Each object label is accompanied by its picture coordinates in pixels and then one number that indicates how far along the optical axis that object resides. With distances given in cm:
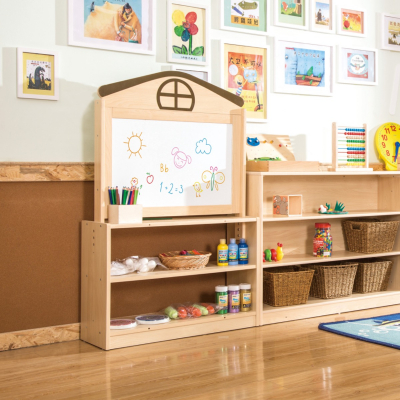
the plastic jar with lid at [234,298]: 292
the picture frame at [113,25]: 273
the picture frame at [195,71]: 299
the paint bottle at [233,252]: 296
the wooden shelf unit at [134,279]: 254
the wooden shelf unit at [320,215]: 306
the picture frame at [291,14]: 333
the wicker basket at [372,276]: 339
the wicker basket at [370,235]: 336
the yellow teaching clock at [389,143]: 373
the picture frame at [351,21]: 357
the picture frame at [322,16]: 345
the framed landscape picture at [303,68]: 336
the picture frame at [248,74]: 317
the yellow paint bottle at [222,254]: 291
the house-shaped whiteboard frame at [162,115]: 264
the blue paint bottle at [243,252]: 298
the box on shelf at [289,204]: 313
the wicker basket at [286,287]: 304
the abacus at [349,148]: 333
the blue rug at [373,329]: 263
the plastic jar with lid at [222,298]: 289
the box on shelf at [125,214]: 258
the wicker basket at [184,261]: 275
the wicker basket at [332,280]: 321
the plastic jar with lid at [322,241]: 326
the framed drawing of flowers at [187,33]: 298
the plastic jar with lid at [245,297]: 296
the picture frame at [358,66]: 360
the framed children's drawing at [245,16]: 316
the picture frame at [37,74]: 261
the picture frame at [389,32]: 374
